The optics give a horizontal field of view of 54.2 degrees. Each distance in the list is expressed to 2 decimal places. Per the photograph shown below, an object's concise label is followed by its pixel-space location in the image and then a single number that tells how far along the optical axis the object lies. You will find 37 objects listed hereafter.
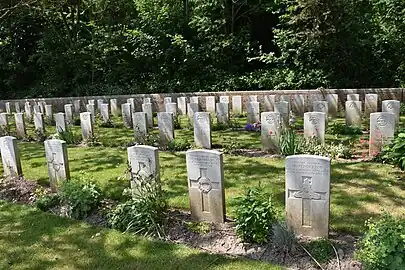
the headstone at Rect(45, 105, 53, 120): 14.81
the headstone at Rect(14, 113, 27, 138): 12.12
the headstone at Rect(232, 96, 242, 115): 14.49
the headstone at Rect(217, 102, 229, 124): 12.11
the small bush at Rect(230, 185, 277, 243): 4.61
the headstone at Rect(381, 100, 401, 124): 9.77
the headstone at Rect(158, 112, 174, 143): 9.93
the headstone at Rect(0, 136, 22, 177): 7.35
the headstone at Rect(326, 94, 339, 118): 12.98
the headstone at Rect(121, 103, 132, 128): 13.16
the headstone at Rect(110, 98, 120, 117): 15.99
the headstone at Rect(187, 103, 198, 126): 12.30
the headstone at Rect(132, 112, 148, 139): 10.49
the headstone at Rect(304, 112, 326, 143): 8.63
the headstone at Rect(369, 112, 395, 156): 7.63
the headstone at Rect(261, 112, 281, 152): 8.87
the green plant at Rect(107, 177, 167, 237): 5.21
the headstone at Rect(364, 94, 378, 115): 12.47
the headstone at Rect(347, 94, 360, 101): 13.33
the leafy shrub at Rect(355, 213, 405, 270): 3.50
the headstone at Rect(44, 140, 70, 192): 6.71
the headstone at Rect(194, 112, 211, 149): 9.51
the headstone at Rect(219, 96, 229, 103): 14.52
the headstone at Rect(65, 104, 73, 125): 13.85
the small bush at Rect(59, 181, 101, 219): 5.85
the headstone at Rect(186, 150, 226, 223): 5.22
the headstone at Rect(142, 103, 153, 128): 12.69
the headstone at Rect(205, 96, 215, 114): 14.27
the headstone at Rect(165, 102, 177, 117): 13.22
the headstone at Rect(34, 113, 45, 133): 12.10
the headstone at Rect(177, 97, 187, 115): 14.70
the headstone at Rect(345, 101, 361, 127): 10.88
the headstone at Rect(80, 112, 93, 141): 11.00
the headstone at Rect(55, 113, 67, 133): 11.06
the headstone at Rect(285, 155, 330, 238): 4.59
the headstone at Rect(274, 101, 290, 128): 10.32
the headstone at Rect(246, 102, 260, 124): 12.20
